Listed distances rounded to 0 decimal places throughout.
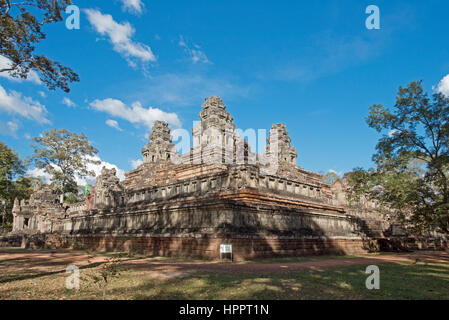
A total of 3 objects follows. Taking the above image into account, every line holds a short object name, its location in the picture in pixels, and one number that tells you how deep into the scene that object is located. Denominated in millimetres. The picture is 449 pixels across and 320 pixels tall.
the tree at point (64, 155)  41344
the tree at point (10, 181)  40838
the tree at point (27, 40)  10391
